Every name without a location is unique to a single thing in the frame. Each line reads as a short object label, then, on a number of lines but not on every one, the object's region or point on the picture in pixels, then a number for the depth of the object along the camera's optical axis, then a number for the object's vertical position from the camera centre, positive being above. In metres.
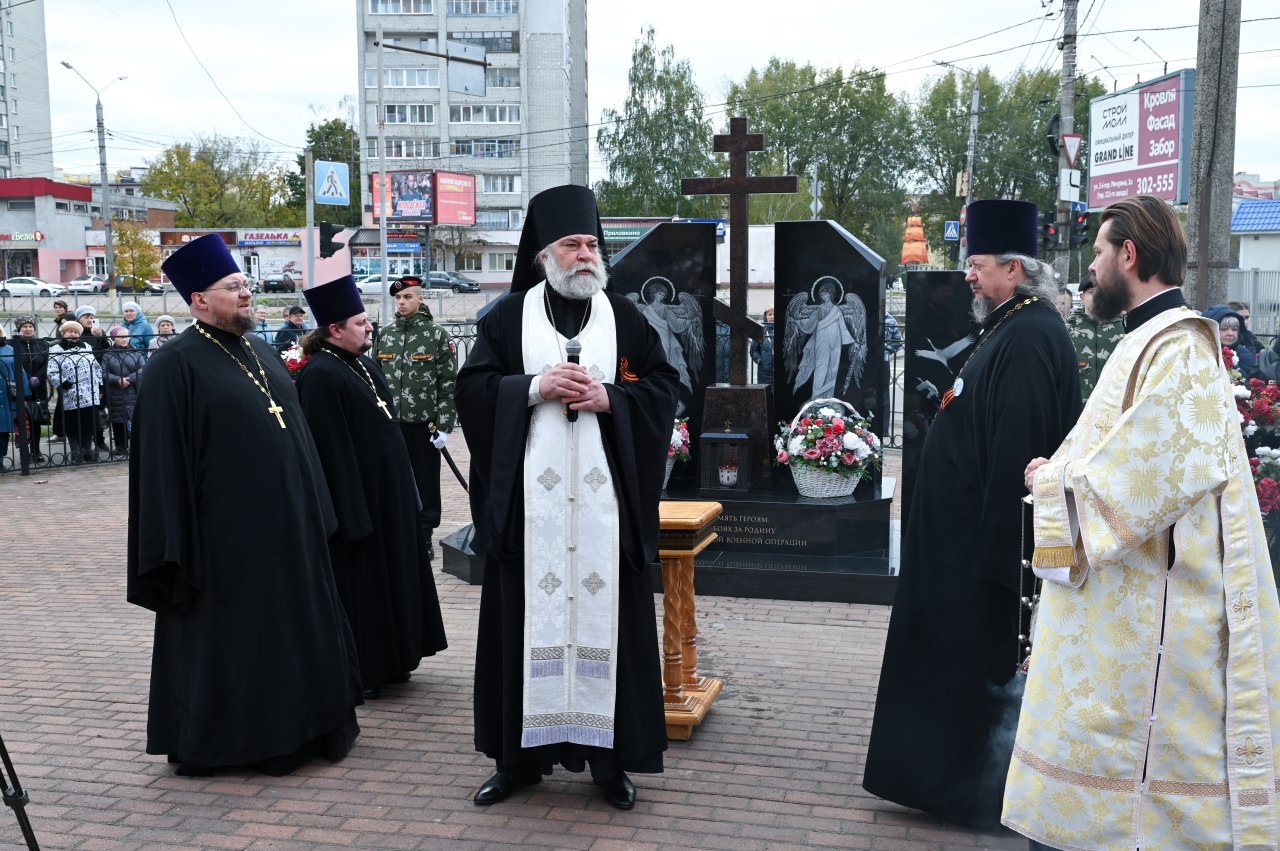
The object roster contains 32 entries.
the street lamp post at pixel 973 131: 39.91 +4.33
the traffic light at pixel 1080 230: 20.41 +0.48
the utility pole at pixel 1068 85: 20.56 +3.01
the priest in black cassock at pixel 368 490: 5.68 -1.13
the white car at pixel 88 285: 50.94 -1.16
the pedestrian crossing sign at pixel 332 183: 24.58 +1.61
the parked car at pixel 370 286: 48.78 -1.11
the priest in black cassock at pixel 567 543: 4.38 -1.05
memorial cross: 8.70 +0.35
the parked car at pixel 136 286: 48.09 -1.17
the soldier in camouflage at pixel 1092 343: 8.67 -0.63
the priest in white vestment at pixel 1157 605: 2.99 -0.90
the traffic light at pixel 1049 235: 21.66 +0.42
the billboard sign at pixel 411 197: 61.00 +3.20
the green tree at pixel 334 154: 77.31 +6.91
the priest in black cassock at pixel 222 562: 4.61 -1.19
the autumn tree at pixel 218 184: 66.44 +4.32
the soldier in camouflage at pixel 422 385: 8.77 -0.93
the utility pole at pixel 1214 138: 8.66 +0.88
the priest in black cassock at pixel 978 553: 3.94 -1.01
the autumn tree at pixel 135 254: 53.75 +0.27
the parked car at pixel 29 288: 48.22 -1.16
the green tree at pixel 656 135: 63.41 +6.64
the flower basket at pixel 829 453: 8.09 -1.33
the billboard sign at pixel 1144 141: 13.15 +1.39
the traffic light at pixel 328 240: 19.74 +0.33
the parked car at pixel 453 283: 53.19 -1.11
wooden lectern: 5.13 -1.57
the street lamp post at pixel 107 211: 45.81 +1.92
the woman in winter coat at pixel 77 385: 13.57 -1.43
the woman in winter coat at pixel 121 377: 13.95 -1.38
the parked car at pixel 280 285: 54.25 -1.17
